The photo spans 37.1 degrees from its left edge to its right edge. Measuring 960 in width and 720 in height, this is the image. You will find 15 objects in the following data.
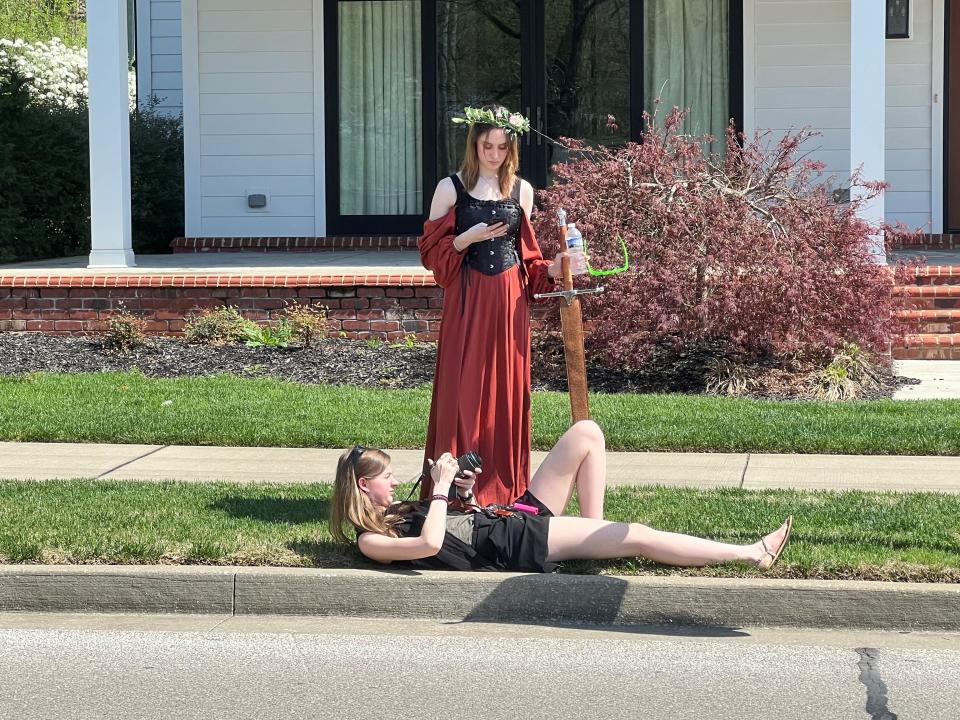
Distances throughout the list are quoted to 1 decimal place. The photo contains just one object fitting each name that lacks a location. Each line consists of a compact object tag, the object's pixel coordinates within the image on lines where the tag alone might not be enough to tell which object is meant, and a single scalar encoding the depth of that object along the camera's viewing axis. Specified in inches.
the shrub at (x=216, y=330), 487.5
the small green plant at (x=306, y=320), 480.3
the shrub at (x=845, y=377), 412.3
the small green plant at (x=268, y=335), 478.6
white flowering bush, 898.7
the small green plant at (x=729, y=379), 417.4
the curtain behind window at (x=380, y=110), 652.7
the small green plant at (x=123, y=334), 476.7
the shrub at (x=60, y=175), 689.0
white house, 625.6
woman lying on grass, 228.4
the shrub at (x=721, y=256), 409.1
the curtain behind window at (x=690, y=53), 638.5
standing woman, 254.2
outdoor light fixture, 629.0
